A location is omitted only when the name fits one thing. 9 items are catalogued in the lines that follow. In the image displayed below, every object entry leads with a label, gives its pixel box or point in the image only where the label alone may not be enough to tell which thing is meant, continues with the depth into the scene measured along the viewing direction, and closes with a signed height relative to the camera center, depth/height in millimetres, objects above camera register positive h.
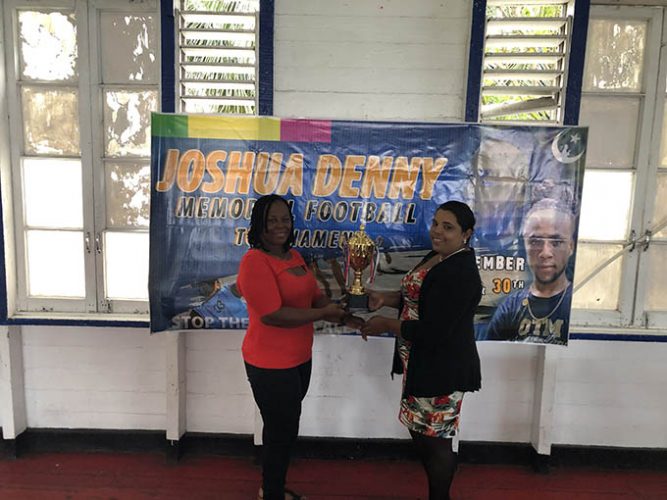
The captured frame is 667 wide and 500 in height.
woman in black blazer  1848 -600
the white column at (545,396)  2617 -1112
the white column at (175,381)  2645 -1100
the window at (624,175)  2529 +66
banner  2389 -101
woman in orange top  1910 -542
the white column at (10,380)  2672 -1141
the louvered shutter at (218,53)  2459 +601
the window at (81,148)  2553 +114
